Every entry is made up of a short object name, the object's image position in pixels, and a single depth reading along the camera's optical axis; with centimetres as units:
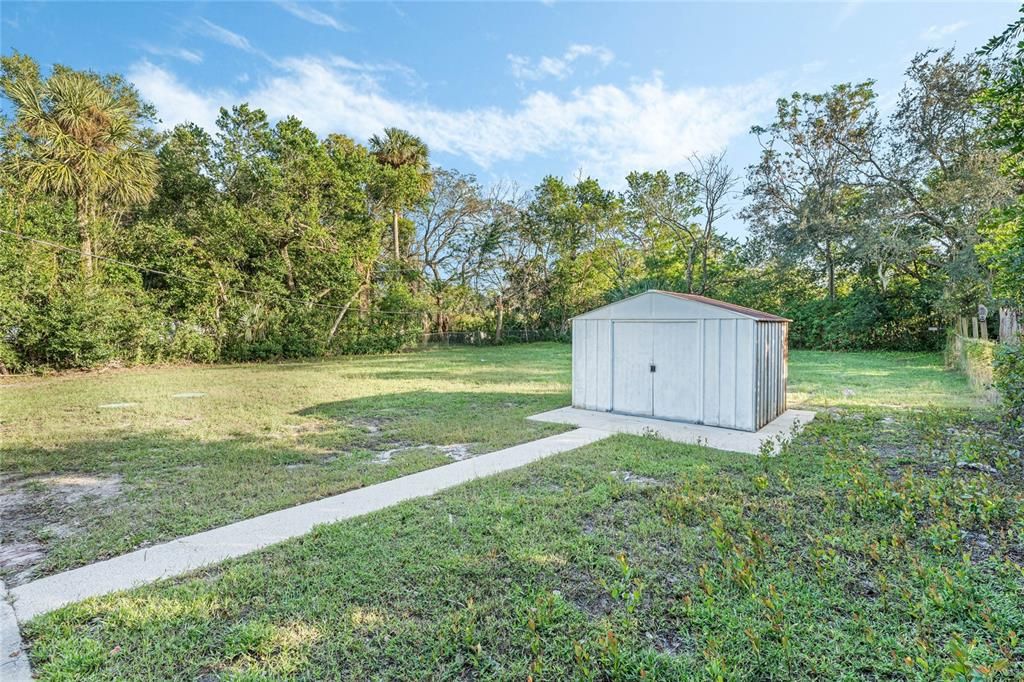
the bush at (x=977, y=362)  792
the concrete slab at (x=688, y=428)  557
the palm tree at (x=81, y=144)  1188
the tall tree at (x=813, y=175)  1816
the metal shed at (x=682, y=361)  616
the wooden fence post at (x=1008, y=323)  1140
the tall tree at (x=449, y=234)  2370
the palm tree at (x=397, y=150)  2030
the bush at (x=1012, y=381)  432
